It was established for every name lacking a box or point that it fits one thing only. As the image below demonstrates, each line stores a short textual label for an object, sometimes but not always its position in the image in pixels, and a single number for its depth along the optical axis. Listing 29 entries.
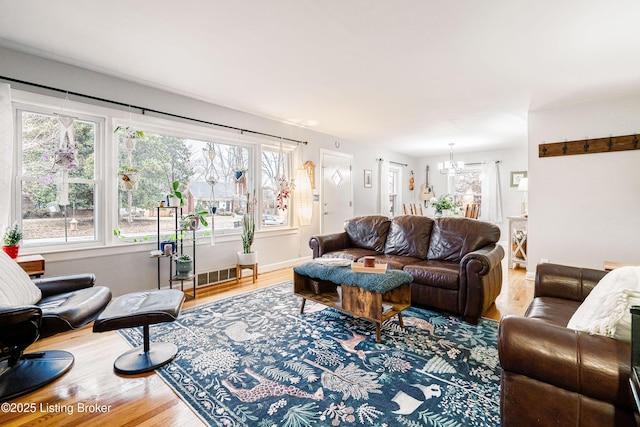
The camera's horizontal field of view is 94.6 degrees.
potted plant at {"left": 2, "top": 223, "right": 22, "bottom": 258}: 2.33
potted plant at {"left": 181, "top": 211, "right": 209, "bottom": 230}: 3.50
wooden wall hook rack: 3.59
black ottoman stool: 1.78
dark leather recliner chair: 1.64
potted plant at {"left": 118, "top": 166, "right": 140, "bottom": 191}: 3.13
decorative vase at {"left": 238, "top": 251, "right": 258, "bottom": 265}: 4.03
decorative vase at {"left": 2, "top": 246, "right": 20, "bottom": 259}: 2.33
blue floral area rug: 1.55
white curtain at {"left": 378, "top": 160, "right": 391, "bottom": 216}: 7.14
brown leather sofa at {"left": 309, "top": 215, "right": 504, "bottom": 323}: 2.69
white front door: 5.65
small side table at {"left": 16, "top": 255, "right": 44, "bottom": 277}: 2.28
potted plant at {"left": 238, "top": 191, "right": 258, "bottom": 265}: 4.04
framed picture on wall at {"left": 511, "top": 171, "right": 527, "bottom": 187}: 6.94
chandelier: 6.40
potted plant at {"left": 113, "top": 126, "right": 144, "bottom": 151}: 3.17
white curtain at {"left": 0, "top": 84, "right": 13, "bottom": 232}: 2.41
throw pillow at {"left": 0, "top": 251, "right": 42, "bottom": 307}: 1.76
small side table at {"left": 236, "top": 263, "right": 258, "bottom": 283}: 4.06
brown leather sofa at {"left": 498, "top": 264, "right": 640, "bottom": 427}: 0.99
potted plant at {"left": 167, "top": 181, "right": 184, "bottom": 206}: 3.40
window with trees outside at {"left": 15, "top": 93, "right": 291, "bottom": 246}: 2.73
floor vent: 3.85
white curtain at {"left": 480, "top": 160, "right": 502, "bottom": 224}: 7.25
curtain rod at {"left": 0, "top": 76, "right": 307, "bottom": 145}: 2.58
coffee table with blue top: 2.26
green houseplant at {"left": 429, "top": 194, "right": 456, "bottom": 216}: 6.24
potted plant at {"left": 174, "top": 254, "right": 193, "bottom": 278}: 3.30
